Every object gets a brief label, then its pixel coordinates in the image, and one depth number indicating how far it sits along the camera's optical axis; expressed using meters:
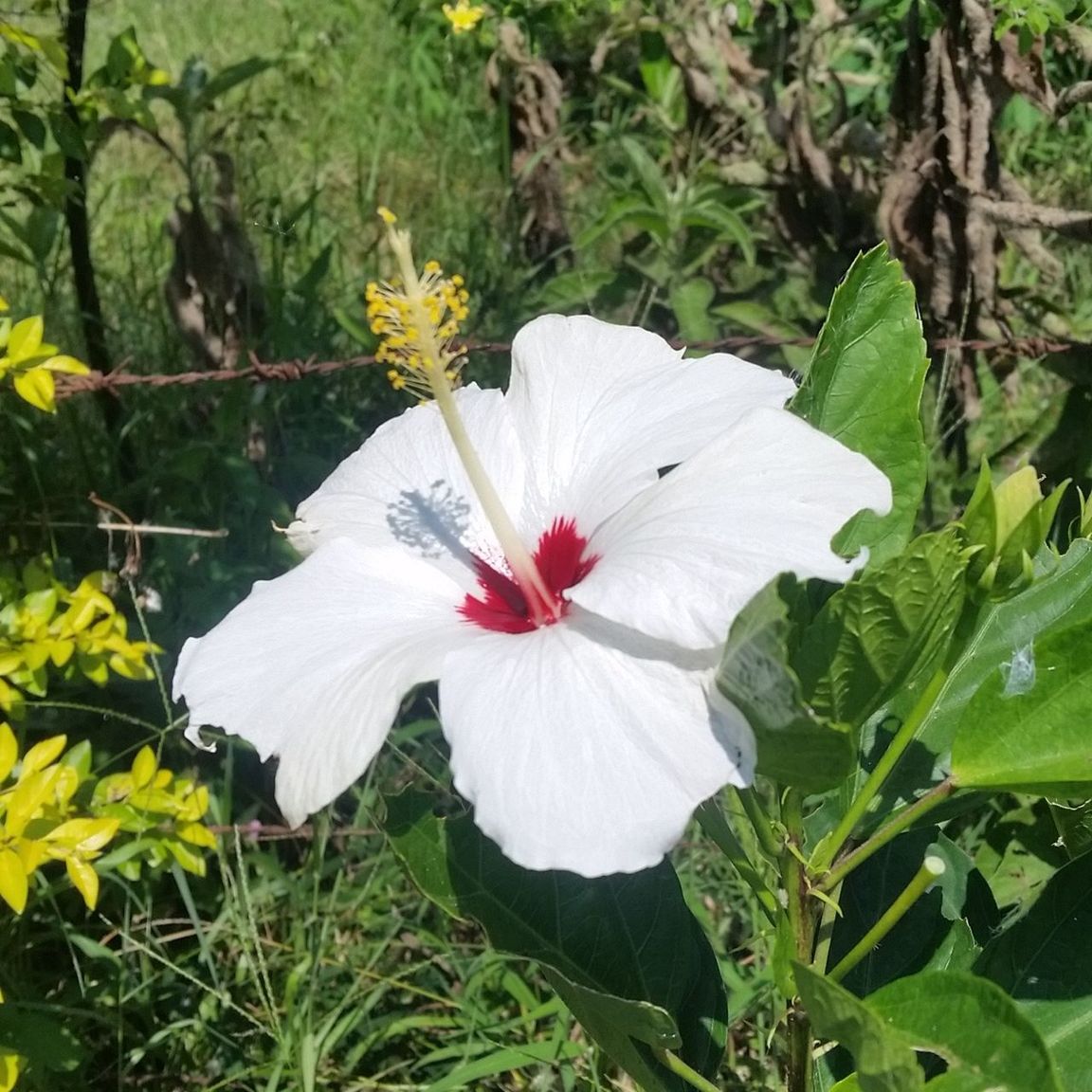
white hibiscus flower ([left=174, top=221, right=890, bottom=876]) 0.24
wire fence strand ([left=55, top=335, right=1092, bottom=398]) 0.54
